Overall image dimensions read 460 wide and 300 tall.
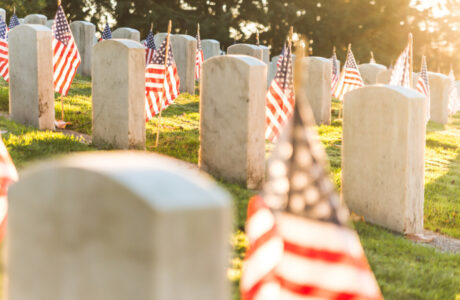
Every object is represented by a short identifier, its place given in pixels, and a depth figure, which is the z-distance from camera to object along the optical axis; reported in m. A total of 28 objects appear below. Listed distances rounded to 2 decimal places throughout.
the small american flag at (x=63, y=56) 10.08
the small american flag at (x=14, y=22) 17.08
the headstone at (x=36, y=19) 18.69
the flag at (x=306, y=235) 2.36
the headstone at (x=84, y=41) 16.25
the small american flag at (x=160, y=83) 9.14
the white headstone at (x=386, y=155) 6.57
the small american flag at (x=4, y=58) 11.16
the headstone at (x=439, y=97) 17.62
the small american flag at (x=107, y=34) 16.98
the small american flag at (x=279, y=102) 8.23
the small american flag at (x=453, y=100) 18.55
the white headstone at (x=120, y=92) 8.48
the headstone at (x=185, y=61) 15.52
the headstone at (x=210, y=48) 19.55
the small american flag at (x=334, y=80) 15.37
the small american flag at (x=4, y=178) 3.44
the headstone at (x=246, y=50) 16.06
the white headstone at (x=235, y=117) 7.32
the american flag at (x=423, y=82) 10.93
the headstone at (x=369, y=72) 18.86
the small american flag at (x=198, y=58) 16.22
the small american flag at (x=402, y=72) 8.24
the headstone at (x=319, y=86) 13.91
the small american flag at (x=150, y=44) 14.89
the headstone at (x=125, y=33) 17.89
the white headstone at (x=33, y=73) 9.12
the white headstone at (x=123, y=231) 1.63
